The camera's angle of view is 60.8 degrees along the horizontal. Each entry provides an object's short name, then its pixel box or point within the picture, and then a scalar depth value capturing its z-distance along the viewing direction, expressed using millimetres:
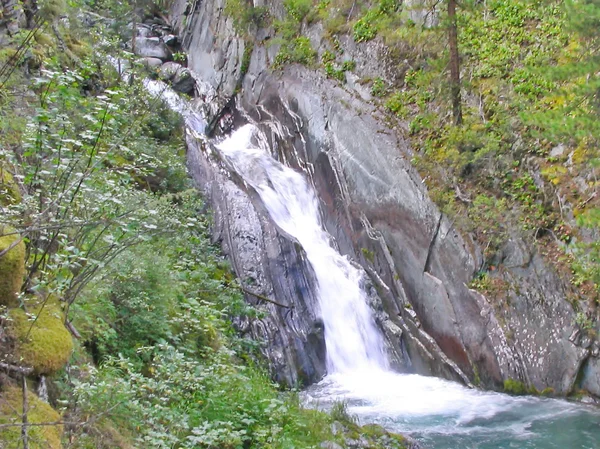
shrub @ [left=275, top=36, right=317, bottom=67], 17234
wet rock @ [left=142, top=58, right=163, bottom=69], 24656
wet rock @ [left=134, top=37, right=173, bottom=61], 25766
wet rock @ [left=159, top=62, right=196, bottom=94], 23156
